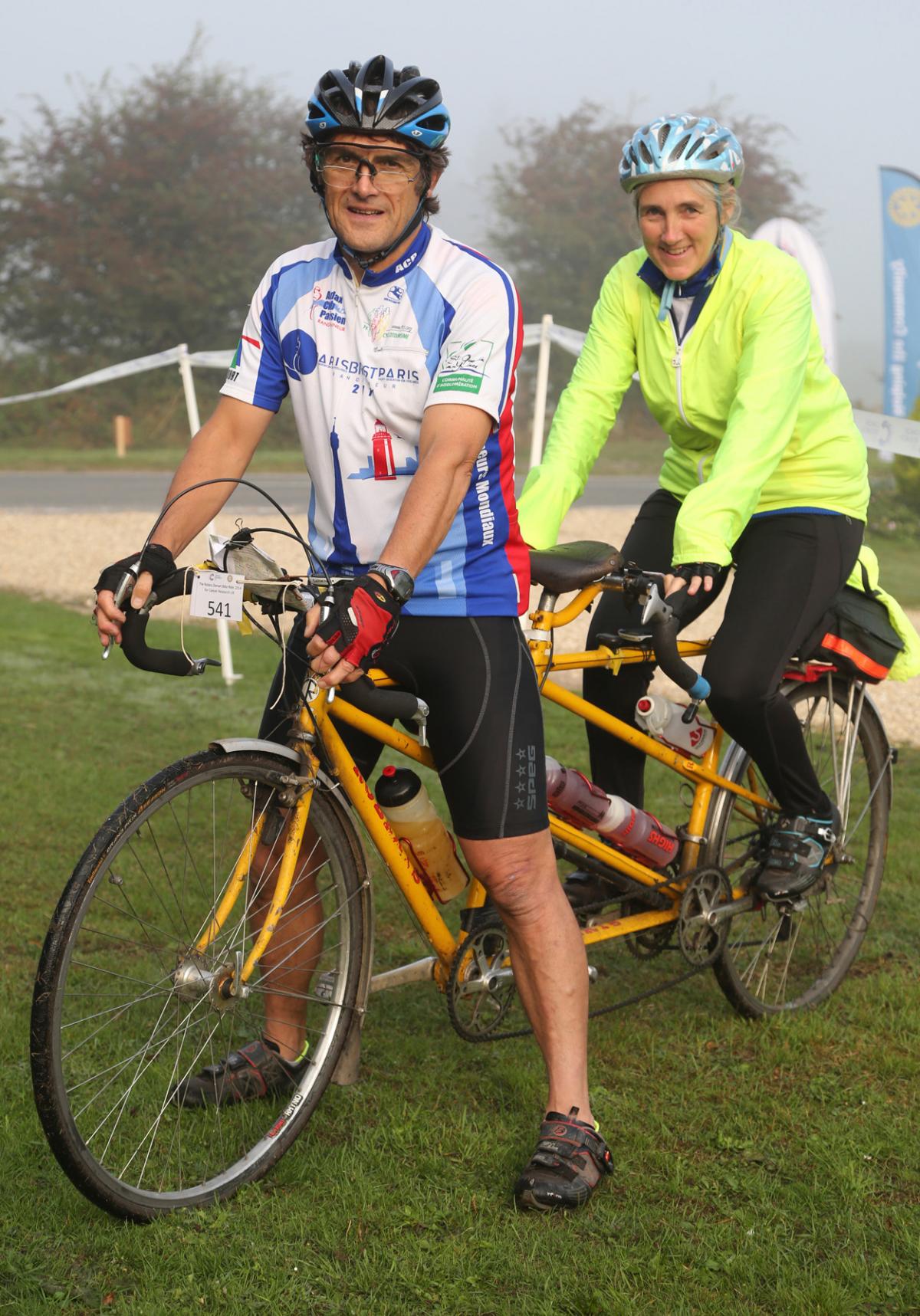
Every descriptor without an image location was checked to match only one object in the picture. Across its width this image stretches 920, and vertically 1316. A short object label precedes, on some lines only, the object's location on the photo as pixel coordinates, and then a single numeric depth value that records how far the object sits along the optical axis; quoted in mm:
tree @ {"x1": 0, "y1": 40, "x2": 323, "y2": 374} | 35375
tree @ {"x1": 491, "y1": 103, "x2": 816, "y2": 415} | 40750
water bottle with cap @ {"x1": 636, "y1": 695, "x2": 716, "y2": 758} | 4199
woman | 3852
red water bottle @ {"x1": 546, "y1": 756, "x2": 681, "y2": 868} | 3910
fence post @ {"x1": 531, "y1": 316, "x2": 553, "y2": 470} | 7199
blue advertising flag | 18109
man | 3115
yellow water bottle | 3527
